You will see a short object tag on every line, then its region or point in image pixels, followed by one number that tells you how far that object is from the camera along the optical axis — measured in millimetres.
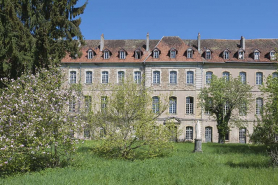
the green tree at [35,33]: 16281
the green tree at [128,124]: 14586
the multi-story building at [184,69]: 31469
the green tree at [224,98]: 26203
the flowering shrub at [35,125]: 10562
